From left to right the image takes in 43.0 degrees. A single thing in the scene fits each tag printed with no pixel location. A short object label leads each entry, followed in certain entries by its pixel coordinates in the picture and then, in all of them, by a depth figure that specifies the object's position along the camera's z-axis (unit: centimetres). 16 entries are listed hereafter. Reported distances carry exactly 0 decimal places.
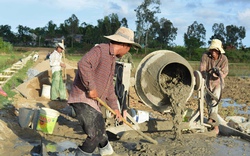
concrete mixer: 514
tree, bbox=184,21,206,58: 6144
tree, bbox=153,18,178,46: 5934
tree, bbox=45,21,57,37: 7419
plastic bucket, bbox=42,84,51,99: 895
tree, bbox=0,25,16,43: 7194
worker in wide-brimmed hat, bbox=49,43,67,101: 826
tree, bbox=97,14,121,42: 5050
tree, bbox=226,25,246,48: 6406
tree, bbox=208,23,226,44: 6531
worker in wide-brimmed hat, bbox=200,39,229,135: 563
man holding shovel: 339
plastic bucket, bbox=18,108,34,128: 556
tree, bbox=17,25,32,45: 7119
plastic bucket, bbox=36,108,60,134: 527
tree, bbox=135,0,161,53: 4841
